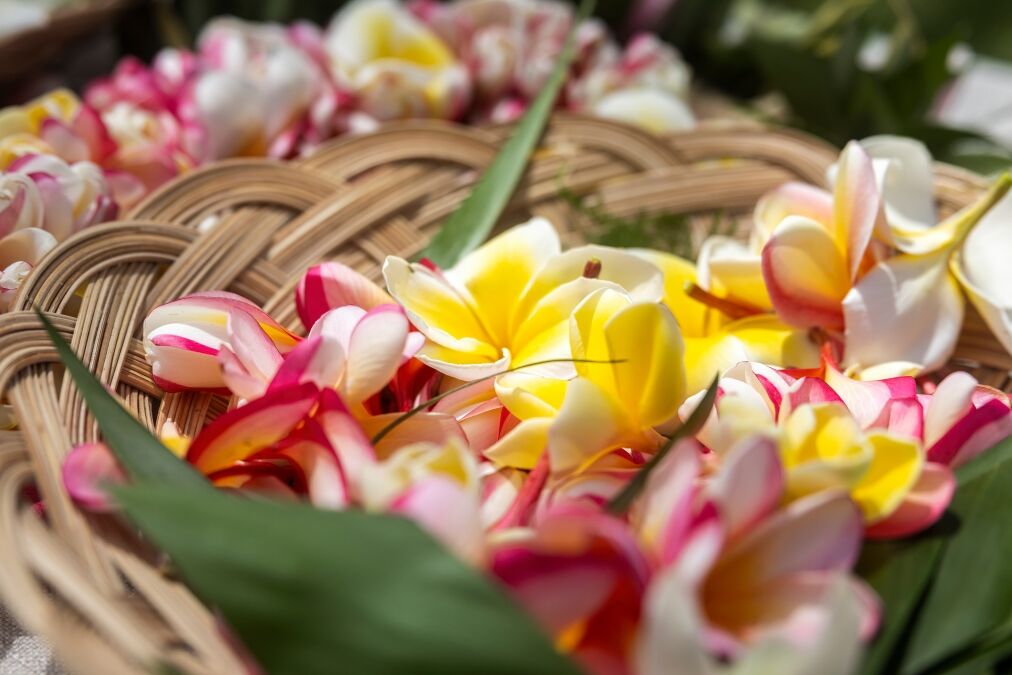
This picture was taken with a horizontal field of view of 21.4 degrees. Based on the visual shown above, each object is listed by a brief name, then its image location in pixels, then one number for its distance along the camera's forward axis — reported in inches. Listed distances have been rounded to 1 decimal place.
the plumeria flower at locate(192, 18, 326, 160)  33.6
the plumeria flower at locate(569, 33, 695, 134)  36.3
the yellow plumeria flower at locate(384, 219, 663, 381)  29.2
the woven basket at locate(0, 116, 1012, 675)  26.3
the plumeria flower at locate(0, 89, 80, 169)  31.0
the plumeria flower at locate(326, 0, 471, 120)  35.2
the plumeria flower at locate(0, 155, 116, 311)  29.5
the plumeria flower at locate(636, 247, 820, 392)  30.0
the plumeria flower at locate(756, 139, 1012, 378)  30.1
